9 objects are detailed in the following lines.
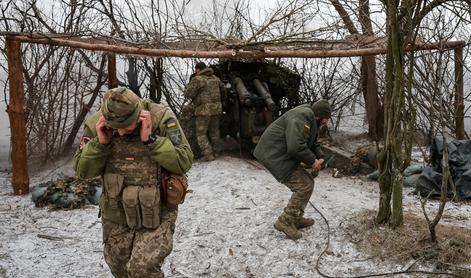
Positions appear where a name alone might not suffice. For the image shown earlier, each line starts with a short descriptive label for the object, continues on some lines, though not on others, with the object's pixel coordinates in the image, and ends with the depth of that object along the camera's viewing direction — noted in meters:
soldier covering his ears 3.51
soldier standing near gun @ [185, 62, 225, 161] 9.12
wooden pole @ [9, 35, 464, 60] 7.18
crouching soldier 5.36
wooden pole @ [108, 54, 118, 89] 9.23
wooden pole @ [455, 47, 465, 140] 8.22
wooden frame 7.20
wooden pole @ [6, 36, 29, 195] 7.28
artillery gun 9.36
